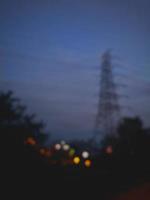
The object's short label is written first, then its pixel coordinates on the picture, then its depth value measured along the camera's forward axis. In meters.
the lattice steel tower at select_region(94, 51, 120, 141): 32.56
